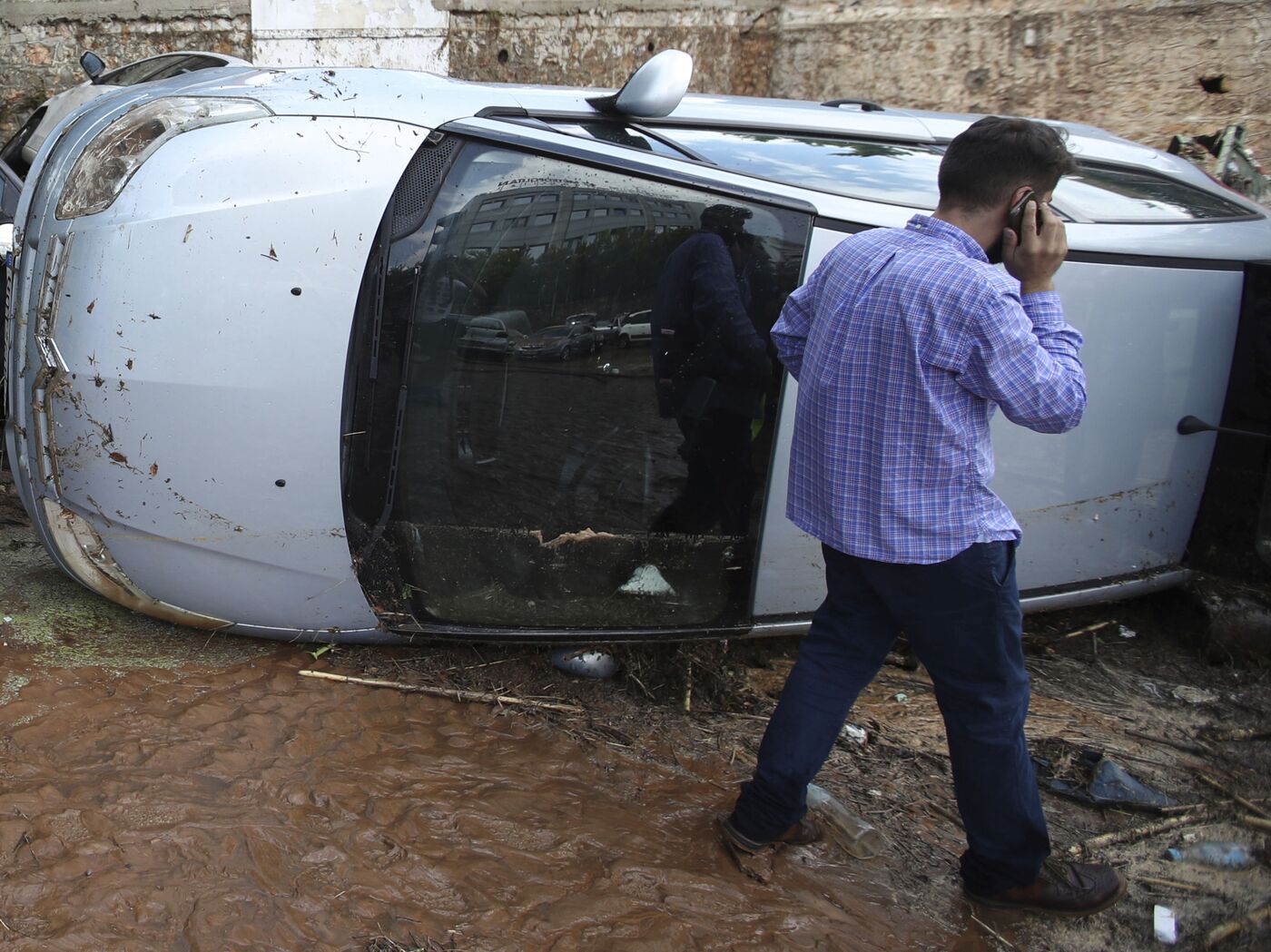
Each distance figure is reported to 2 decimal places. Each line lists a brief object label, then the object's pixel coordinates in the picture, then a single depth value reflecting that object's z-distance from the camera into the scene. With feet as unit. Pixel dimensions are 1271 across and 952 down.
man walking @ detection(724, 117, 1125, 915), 6.55
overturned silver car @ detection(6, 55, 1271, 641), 8.51
